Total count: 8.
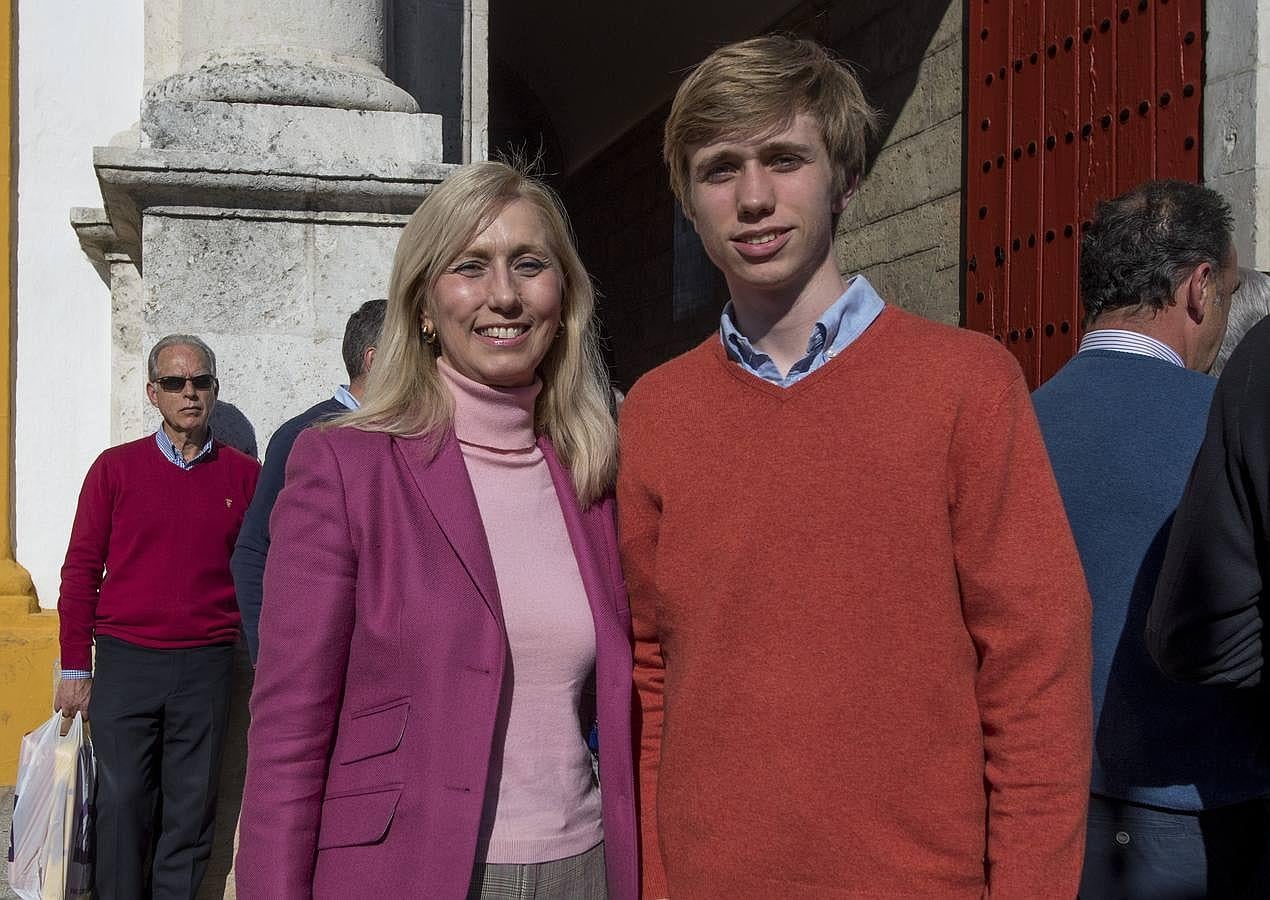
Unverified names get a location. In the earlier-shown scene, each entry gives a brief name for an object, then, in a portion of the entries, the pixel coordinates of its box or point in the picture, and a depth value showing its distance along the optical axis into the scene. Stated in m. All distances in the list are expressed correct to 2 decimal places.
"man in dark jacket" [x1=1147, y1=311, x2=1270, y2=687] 1.81
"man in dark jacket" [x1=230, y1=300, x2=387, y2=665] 3.46
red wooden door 4.76
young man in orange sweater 1.62
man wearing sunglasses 4.11
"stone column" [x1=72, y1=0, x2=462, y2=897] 3.80
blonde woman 1.79
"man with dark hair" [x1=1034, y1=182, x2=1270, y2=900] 2.10
